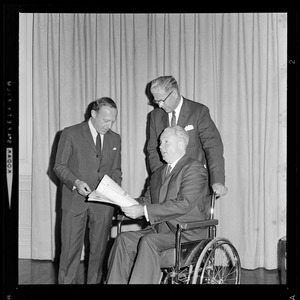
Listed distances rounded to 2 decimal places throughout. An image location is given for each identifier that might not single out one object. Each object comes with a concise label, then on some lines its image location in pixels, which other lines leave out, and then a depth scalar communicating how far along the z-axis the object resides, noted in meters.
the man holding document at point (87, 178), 3.46
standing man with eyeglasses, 3.40
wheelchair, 2.81
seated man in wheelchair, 2.86
